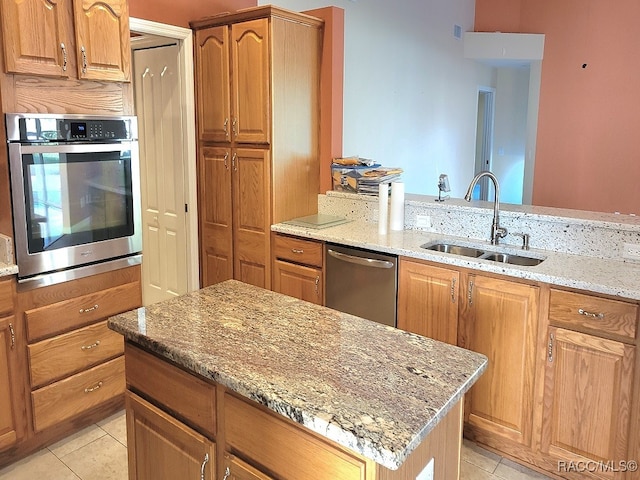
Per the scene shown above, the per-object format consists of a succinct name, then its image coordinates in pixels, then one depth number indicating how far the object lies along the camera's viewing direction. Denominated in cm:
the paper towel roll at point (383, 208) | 324
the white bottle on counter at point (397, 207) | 327
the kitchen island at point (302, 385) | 118
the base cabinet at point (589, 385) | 218
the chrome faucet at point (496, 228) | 295
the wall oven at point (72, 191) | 241
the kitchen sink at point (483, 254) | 282
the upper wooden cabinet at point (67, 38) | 229
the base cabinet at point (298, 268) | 328
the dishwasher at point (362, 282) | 291
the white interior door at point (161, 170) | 382
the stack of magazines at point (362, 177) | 357
